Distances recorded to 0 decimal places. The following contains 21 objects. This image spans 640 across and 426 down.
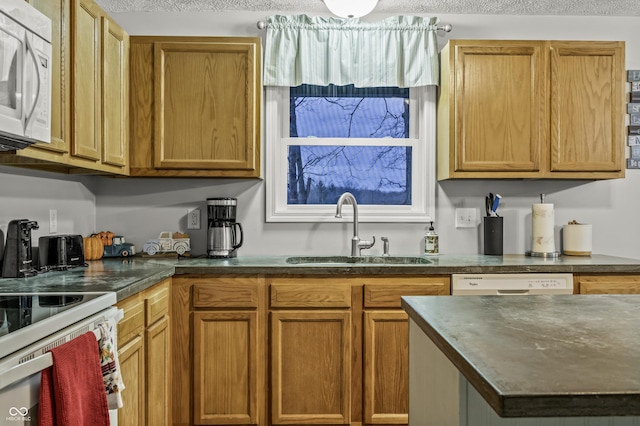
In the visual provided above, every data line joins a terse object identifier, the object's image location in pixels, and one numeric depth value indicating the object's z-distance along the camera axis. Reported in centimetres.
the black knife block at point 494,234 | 317
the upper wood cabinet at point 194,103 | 293
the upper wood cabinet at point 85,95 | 209
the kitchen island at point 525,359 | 76
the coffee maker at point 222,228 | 302
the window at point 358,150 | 332
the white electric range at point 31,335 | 116
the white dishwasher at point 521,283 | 269
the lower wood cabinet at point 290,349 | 262
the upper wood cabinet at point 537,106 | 299
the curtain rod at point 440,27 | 319
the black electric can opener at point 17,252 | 212
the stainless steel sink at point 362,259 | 303
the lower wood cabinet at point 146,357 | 199
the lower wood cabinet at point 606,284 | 270
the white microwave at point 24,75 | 152
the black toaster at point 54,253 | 238
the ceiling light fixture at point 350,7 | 265
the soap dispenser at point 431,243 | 323
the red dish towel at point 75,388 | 129
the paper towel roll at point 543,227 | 309
